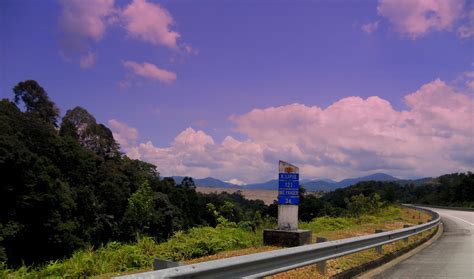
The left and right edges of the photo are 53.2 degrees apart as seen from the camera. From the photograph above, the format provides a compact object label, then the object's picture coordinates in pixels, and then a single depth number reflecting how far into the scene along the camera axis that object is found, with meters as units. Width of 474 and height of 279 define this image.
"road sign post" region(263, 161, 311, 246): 10.95
